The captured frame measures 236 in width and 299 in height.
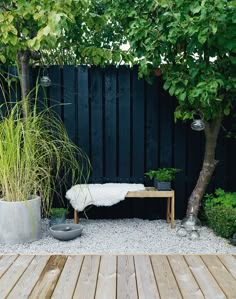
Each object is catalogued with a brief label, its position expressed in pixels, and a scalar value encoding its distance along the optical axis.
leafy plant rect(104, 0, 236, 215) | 3.22
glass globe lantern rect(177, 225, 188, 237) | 3.81
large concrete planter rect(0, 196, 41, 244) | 3.52
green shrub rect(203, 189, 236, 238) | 3.65
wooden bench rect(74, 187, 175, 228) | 4.04
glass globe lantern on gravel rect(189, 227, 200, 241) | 3.73
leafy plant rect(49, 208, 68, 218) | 4.04
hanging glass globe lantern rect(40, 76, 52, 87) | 4.22
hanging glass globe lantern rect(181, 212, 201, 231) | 3.94
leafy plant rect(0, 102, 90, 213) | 3.48
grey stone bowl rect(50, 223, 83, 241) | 3.60
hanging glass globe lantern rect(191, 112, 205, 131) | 3.89
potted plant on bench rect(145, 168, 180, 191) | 4.11
